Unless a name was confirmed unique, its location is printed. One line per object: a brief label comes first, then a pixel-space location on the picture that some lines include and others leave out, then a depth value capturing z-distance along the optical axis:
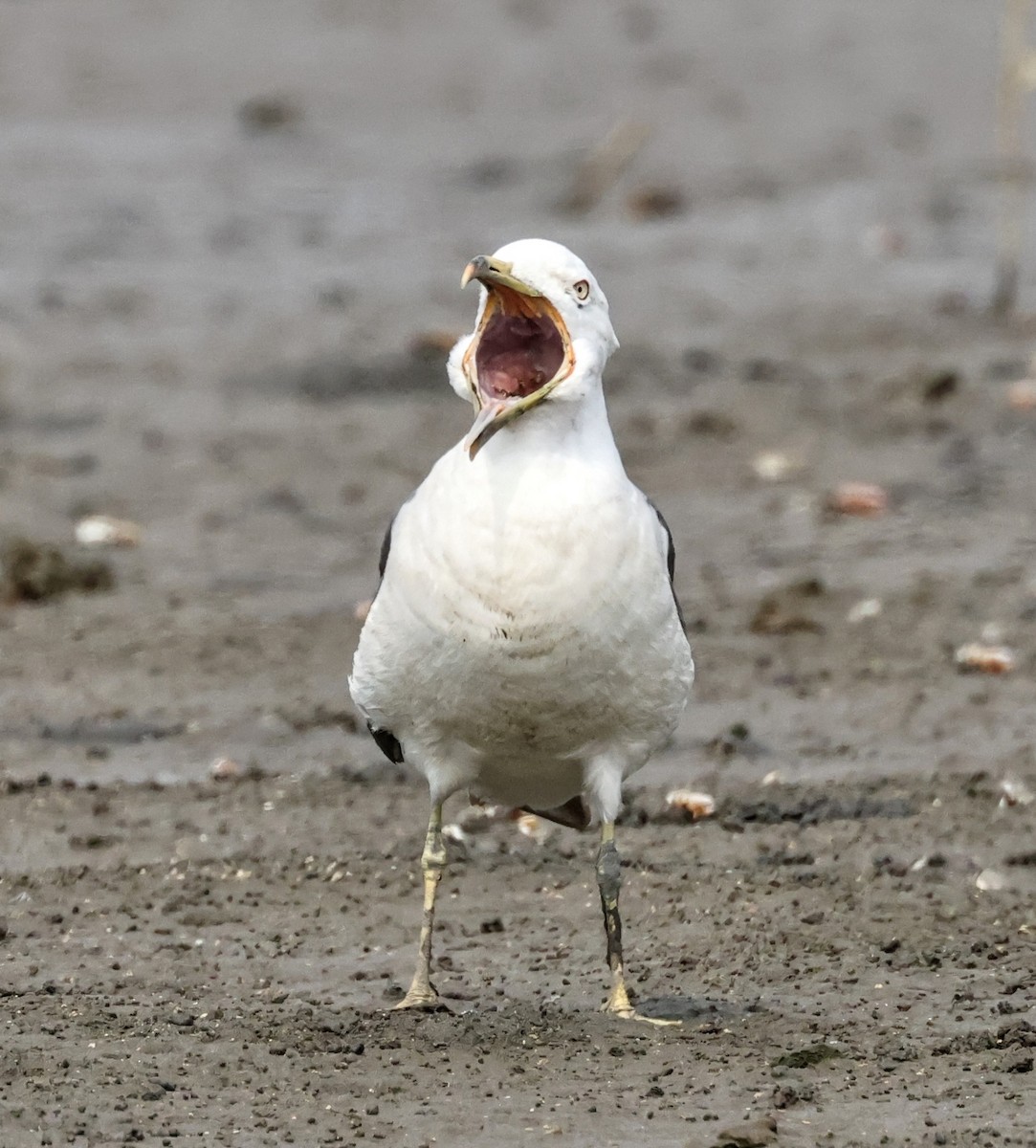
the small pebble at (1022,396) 13.53
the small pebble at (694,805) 8.16
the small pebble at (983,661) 9.73
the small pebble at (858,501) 11.98
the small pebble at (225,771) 8.60
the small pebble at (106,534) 11.62
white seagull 5.89
